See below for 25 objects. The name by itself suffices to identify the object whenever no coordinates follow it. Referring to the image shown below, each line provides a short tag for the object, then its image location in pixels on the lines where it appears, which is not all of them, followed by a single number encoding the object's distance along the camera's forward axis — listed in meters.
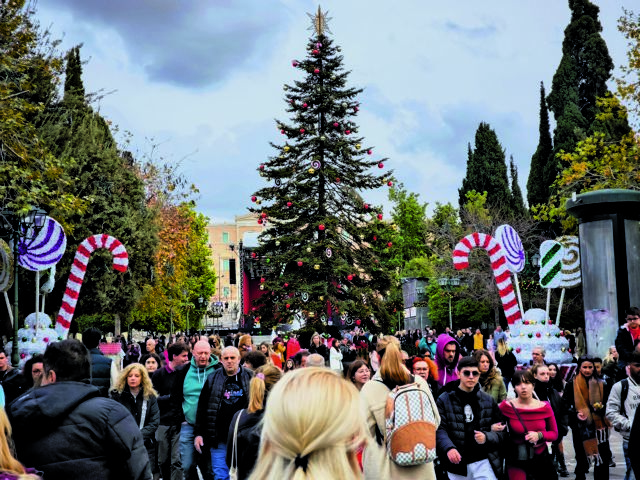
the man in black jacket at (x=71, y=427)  4.81
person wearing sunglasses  8.06
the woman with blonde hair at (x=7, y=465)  3.56
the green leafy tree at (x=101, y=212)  35.03
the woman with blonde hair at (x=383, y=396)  6.92
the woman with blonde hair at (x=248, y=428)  6.64
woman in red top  8.80
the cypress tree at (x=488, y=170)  69.69
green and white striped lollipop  23.31
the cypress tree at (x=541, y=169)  58.97
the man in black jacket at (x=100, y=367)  11.07
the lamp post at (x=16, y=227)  16.72
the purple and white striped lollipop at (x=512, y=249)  24.00
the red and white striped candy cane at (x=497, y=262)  22.92
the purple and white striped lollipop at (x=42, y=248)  19.34
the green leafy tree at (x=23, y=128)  18.00
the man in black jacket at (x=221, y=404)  8.98
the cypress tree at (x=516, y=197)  68.75
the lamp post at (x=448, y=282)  48.00
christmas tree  40.28
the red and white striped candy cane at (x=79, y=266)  21.05
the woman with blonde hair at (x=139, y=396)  10.30
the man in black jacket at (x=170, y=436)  11.05
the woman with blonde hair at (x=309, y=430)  2.67
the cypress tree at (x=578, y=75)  57.53
